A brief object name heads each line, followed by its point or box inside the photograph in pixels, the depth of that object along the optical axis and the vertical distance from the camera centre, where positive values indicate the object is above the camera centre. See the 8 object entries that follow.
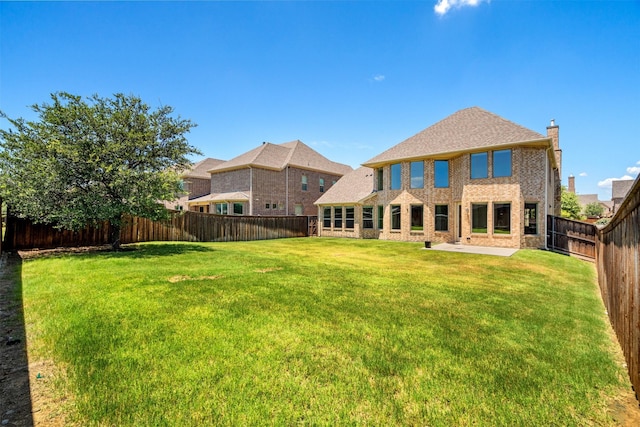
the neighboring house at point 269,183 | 26.23 +3.38
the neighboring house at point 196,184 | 30.81 +3.63
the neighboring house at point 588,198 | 48.46 +4.22
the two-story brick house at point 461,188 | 15.17 +1.69
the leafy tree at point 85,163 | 10.02 +2.09
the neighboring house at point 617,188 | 46.17 +4.54
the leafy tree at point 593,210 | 57.91 +0.84
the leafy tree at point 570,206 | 40.06 +1.21
